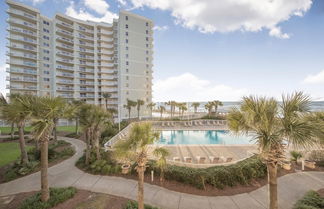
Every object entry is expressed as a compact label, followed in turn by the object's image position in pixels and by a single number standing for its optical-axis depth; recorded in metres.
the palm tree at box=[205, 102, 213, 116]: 40.52
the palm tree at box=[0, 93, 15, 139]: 10.54
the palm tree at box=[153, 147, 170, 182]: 5.78
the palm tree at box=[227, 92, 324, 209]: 4.00
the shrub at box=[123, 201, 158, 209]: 6.11
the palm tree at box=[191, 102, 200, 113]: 45.02
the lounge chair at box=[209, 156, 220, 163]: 11.77
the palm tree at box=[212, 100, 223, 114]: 40.25
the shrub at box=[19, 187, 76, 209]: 6.13
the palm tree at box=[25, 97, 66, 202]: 5.88
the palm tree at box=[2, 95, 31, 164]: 6.00
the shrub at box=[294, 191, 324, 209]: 5.92
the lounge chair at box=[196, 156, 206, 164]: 11.74
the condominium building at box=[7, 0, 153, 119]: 39.53
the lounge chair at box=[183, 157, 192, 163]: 11.93
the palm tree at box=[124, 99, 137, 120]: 35.25
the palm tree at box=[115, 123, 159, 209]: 5.05
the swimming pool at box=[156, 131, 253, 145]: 21.19
